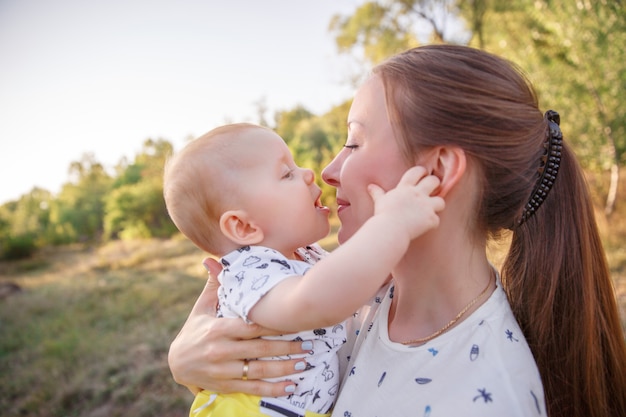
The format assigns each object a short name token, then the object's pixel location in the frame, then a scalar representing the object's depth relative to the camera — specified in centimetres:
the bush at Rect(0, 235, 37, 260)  2137
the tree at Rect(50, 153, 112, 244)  2906
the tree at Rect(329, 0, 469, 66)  1406
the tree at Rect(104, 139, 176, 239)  2461
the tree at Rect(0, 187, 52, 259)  2175
